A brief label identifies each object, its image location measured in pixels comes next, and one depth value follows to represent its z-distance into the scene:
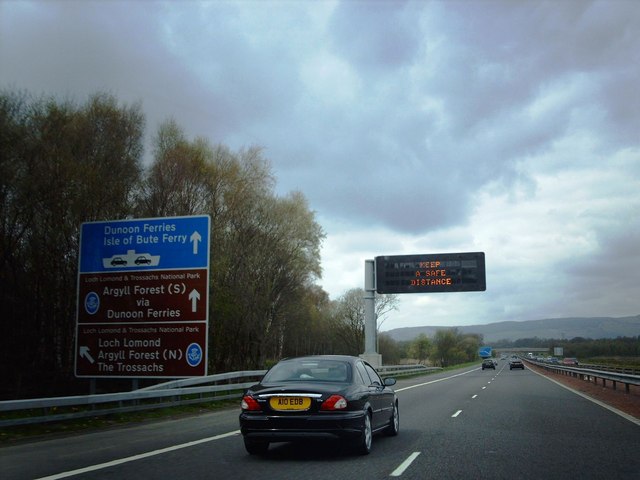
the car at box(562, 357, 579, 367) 84.94
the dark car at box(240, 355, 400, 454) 8.79
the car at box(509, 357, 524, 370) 73.89
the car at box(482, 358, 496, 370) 82.07
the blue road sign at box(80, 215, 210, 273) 19.16
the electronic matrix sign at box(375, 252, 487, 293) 42.28
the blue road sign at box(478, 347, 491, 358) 131.89
